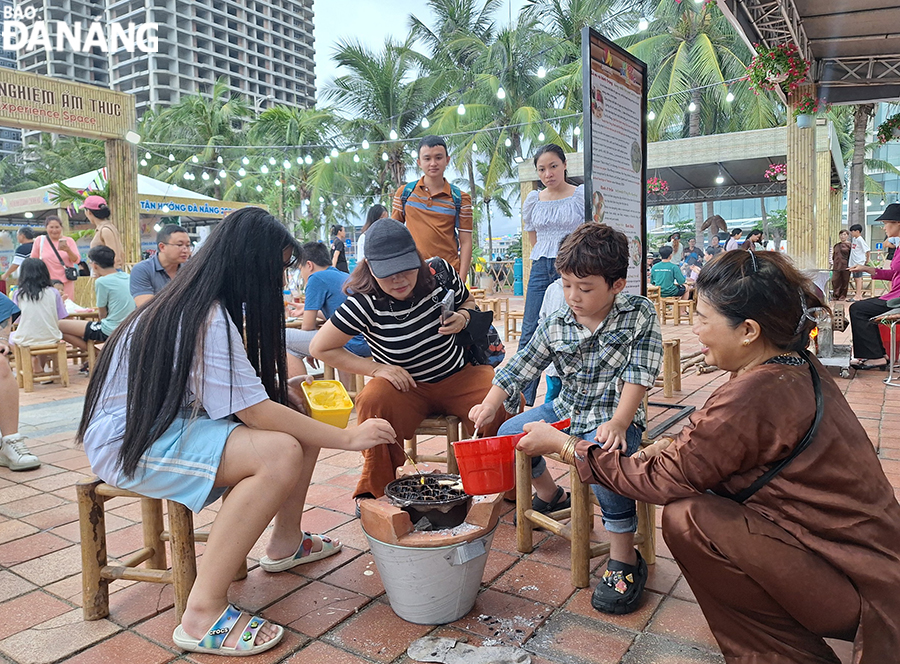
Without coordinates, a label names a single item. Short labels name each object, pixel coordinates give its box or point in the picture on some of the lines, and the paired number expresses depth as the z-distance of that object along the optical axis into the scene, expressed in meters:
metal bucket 1.86
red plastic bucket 1.90
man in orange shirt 4.11
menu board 2.98
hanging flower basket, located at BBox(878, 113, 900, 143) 9.05
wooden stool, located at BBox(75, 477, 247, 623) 1.91
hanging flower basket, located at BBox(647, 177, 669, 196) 14.01
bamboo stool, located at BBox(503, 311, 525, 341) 8.54
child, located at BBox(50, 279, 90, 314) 7.03
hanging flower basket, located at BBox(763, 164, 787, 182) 12.79
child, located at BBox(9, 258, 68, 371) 5.67
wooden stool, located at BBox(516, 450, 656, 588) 2.13
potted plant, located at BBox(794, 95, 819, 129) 7.78
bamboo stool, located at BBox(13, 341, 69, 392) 5.99
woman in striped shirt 2.56
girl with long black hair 1.81
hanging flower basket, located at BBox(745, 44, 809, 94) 6.96
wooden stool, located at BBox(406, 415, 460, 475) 2.76
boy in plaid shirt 2.07
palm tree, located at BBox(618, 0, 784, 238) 18.25
